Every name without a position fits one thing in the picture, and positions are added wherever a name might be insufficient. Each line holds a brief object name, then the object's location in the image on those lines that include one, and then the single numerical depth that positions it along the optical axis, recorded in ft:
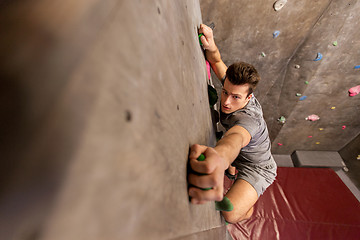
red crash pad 6.10
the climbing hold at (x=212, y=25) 4.69
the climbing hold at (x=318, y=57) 5.30
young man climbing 1.52
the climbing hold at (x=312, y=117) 7.38
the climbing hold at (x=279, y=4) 4.25
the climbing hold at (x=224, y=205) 2.60
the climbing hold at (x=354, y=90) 6.22
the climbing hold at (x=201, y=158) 1.68
